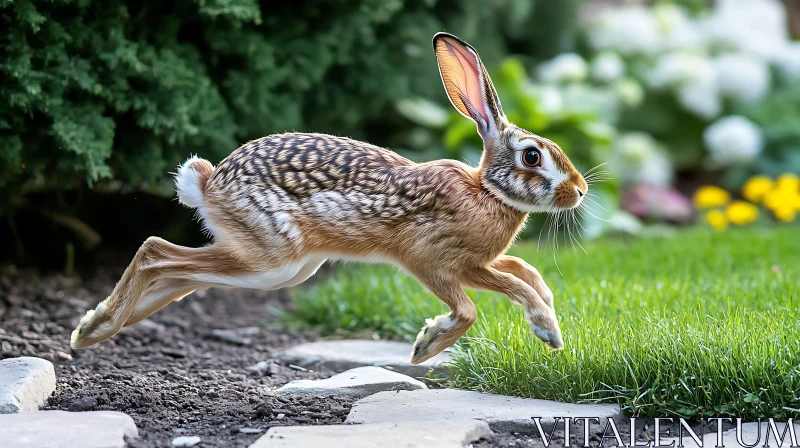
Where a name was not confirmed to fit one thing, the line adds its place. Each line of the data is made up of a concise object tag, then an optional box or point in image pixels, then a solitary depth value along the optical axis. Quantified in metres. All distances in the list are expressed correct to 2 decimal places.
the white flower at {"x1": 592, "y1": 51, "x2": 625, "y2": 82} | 20.78
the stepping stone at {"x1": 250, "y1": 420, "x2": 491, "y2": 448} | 6.40
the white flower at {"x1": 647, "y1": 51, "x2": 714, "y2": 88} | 21.09
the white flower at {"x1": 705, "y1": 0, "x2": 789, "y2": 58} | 23.69
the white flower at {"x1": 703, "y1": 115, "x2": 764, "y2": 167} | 20.55
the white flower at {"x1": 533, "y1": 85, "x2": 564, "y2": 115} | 18.13
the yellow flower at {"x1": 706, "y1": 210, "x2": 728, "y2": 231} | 18.30
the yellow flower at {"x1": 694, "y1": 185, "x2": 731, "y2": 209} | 18.73
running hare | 7.76
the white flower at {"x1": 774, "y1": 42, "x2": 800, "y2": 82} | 23.27
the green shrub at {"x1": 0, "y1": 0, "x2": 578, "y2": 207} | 9.89
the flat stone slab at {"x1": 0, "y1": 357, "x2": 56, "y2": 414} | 7.30
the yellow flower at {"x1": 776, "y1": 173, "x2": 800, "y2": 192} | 18.45
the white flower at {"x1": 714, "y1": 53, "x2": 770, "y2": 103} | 22.02
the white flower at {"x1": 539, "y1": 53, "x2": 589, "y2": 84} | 19.89
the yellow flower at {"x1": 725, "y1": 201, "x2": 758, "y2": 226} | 17.97
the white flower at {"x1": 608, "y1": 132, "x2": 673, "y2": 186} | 19.89
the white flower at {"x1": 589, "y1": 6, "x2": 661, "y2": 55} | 22.48
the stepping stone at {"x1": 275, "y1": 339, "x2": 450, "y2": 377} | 9.48
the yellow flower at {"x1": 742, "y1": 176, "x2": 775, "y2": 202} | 18.94
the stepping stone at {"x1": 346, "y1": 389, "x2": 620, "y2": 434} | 7.21
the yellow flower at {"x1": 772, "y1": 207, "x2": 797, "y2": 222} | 18.16
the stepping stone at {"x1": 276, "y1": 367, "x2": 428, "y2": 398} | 8.41
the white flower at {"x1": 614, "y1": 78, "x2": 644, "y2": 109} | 20.22
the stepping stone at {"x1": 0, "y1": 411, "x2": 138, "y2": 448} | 6.32
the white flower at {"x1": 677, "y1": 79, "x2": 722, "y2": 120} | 21.33
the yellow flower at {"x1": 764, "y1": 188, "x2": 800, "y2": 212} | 18.19
